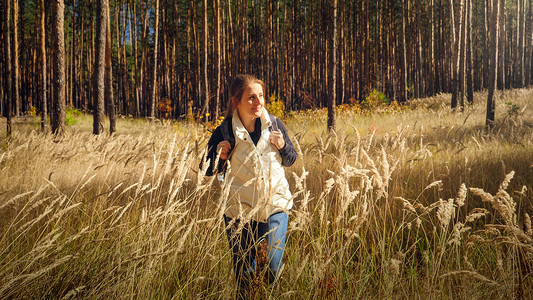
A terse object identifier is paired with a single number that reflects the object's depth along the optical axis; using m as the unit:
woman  1.98
